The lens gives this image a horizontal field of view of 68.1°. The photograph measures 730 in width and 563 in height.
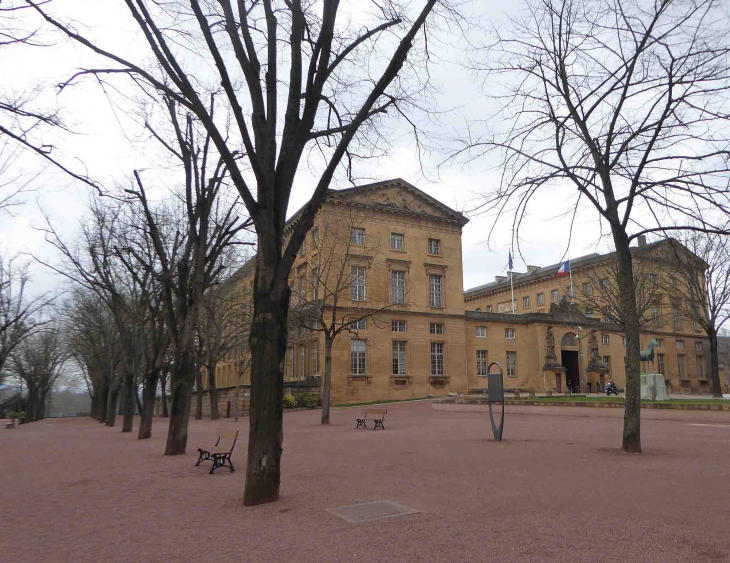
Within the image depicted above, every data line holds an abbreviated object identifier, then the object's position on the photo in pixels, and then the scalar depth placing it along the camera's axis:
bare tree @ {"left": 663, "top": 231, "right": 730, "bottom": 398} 30.64
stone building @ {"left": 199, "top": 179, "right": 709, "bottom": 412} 40.78
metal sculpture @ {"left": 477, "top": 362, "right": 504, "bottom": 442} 14.15
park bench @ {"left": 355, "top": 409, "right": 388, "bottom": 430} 20.67
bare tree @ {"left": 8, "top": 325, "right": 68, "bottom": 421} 48.88
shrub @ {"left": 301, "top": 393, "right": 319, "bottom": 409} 36.59
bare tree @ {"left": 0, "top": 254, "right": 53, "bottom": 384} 28.12
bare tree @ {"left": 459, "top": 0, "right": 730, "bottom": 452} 9.98
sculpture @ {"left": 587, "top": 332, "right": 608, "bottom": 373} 50.16
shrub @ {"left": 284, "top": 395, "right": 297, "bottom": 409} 35.18
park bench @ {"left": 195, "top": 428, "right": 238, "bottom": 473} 10.07
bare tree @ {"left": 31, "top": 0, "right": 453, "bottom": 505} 7.14
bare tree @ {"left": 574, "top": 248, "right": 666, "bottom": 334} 30.64
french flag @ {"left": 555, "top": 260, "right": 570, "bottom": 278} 38.93
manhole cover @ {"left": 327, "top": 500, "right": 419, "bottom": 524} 6.24
